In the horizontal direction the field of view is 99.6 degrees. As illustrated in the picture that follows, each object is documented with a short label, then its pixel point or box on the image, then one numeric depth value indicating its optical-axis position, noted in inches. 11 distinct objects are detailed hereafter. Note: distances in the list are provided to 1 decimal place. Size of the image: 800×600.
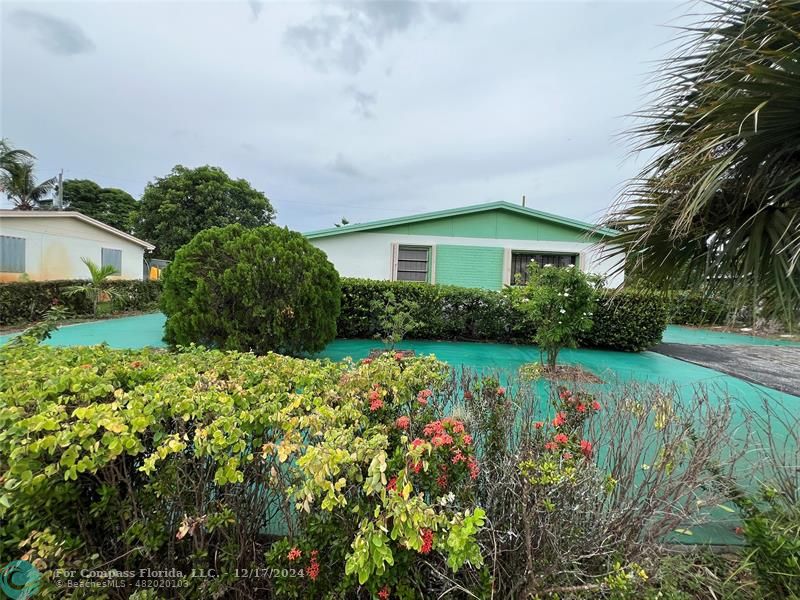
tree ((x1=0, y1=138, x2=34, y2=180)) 697.6
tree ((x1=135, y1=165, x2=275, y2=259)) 974.4
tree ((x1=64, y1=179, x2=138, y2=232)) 1187.3
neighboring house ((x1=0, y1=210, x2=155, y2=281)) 473.7
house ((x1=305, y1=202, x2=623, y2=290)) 431.5
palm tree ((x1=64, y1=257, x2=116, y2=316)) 435.3
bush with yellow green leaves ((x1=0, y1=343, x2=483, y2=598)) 50.8
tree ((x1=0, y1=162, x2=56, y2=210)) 740.6
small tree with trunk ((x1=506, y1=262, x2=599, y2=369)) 222.5
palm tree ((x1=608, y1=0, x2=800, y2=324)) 73.6
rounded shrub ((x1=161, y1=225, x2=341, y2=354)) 209.6
